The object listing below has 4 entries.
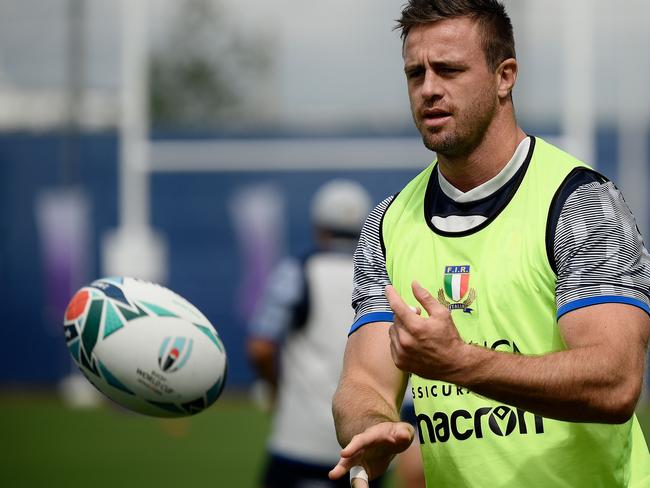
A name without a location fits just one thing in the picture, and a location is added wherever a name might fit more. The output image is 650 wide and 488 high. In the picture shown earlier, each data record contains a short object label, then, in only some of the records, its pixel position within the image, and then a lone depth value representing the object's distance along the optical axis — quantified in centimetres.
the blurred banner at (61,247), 3766
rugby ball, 798
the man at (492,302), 573
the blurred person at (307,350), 1266
